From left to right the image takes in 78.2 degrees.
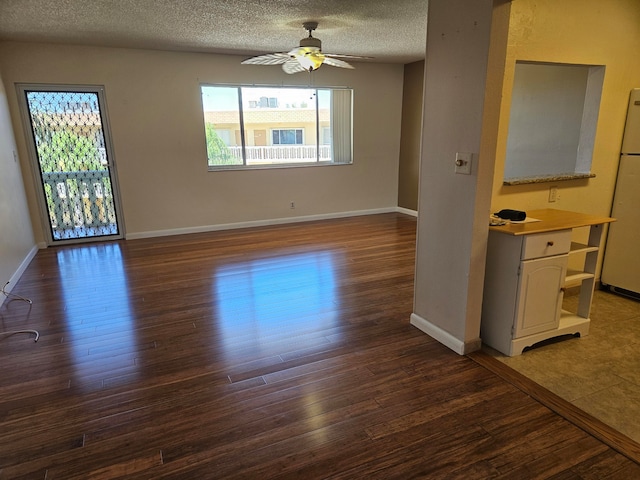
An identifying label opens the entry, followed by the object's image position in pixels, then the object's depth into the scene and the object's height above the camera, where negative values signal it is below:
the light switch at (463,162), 2.29 -0.13
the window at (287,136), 6.32 +0.11
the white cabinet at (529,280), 2.41 -0.88
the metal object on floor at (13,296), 3.54 -1.33
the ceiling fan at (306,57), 3.81 +0.85
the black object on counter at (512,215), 2.58 -0.49
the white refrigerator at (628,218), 3.24 -0.67
